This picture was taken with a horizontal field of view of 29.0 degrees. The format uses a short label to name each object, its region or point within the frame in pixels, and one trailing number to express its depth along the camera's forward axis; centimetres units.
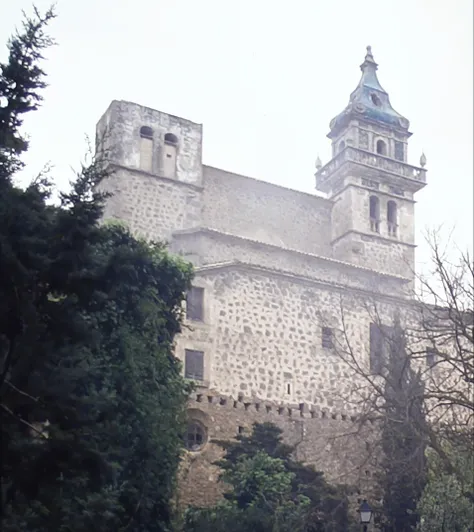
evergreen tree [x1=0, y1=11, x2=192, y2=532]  1065
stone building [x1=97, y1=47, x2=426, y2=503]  2545
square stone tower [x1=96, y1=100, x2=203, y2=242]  3369
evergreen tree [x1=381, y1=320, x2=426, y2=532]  2286
